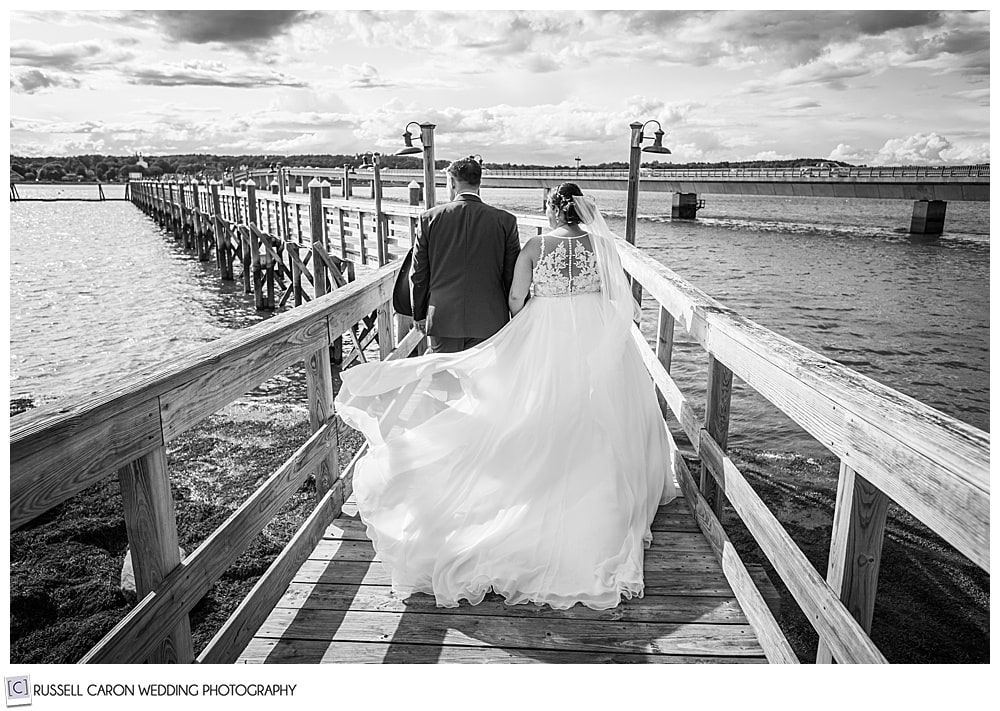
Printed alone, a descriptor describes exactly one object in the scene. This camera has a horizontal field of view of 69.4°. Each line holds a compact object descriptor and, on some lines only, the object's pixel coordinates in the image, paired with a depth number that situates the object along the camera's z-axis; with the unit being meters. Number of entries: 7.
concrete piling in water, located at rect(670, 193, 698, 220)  58.12
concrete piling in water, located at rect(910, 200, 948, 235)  39.84
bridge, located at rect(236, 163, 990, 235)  38.75
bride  2.91
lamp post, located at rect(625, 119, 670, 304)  11.59
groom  4.45
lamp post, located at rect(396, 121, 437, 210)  10.62
